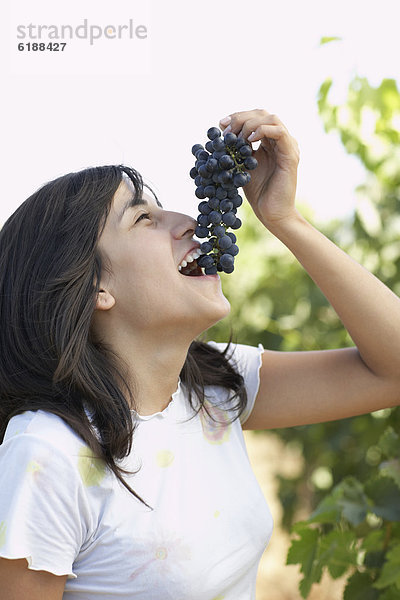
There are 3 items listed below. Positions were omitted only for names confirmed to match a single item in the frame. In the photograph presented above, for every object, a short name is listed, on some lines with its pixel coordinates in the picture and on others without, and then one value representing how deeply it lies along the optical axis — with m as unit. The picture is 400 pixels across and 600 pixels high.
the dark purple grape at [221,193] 1.73
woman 1.51
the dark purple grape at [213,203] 1.74
